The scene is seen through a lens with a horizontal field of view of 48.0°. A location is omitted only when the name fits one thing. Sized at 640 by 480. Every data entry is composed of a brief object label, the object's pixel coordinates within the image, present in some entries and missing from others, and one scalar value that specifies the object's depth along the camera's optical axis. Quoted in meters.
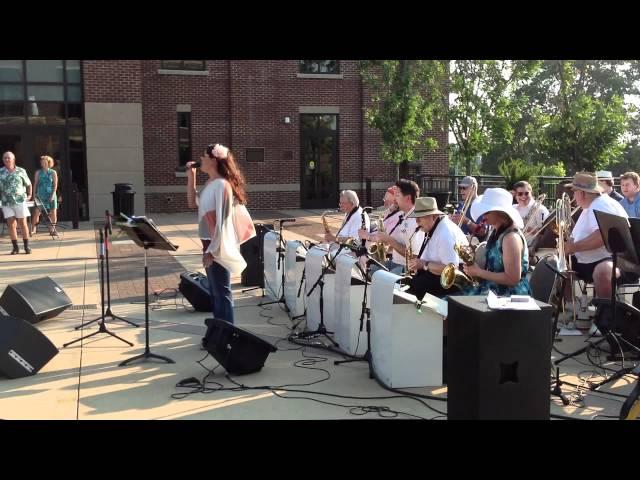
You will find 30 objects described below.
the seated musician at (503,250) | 5.77
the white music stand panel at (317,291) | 7.57
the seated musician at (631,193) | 9.72
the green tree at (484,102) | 19.33
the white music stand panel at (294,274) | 8.58
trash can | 20.03
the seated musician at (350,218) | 8.81
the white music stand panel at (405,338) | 5.96
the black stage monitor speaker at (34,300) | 8.37
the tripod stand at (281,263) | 9.30
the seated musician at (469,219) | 9.93
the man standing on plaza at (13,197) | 13.90
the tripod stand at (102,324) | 7.57
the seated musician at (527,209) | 10.01
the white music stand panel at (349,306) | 6.91
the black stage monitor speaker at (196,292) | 9.11
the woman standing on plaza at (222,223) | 6.78
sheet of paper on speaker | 4.50
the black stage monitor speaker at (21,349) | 6.38
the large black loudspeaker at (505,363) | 4.47
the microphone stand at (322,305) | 7.54
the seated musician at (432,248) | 6.65
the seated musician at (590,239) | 7.52
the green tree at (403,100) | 20.19
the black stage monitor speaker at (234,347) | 6.28
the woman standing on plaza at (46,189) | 17.27
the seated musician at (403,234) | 7.62
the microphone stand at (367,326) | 6.45
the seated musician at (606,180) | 9.71
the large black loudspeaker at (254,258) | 10.53
